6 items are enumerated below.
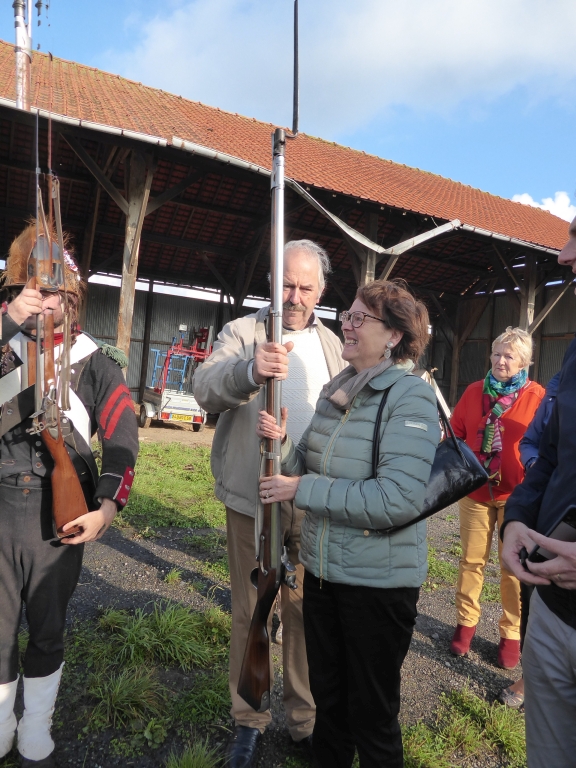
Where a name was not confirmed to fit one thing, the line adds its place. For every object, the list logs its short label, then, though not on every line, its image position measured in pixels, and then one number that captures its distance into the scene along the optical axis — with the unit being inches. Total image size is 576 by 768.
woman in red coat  124.3
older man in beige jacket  87.4
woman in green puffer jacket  66.9
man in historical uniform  74.8
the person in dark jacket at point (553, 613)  52.1
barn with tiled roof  330.6
